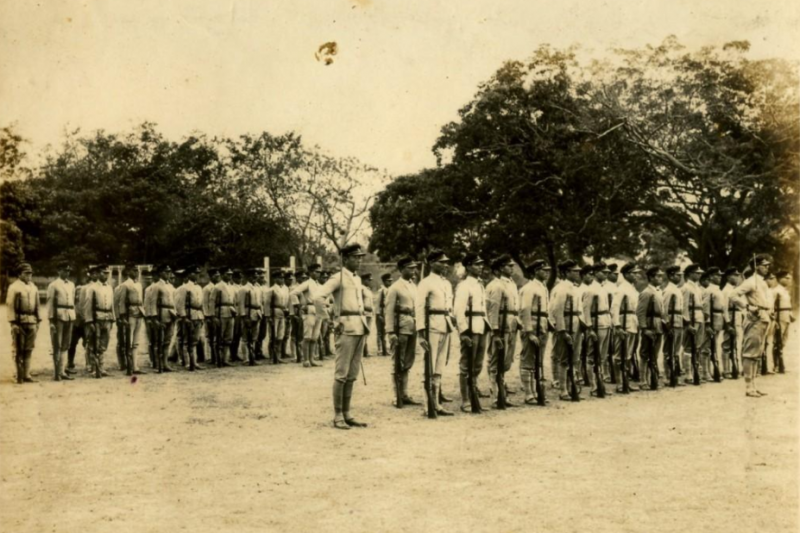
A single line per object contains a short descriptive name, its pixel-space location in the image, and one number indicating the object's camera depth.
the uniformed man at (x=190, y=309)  13.46
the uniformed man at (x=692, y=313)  11.52
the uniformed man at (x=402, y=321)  9.62
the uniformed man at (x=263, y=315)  15.14
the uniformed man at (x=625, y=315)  10.71
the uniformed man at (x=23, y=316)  11.17
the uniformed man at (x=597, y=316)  10.27
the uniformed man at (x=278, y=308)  15.05
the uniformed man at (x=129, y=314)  12.59
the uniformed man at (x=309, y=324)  14.10
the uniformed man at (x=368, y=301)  12.52
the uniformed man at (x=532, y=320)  9.74
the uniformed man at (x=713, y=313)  11.94
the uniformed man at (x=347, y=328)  8.14
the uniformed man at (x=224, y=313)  14.33
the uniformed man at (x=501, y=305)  9.73
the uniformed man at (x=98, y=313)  12.28
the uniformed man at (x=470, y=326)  9.08
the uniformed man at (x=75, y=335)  13.09
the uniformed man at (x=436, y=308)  9.05
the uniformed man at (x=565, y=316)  10.02
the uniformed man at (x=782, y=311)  12.20
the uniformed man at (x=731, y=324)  12.08
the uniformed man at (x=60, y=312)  11.92
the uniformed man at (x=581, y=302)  10.18
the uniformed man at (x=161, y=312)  13.15
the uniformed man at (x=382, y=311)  15.96
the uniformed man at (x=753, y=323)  9.70
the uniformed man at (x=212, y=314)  14.34
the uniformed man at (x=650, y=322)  10.85
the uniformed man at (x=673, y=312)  11.16
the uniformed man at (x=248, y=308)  14.75
